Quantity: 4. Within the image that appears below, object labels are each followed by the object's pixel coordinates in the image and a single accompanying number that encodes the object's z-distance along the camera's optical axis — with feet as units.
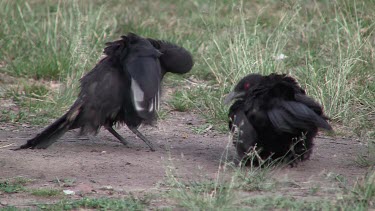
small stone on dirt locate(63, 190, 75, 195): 37.78
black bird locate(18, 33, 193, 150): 45.10
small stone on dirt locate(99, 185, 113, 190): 38.76
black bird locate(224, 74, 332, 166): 40.16
